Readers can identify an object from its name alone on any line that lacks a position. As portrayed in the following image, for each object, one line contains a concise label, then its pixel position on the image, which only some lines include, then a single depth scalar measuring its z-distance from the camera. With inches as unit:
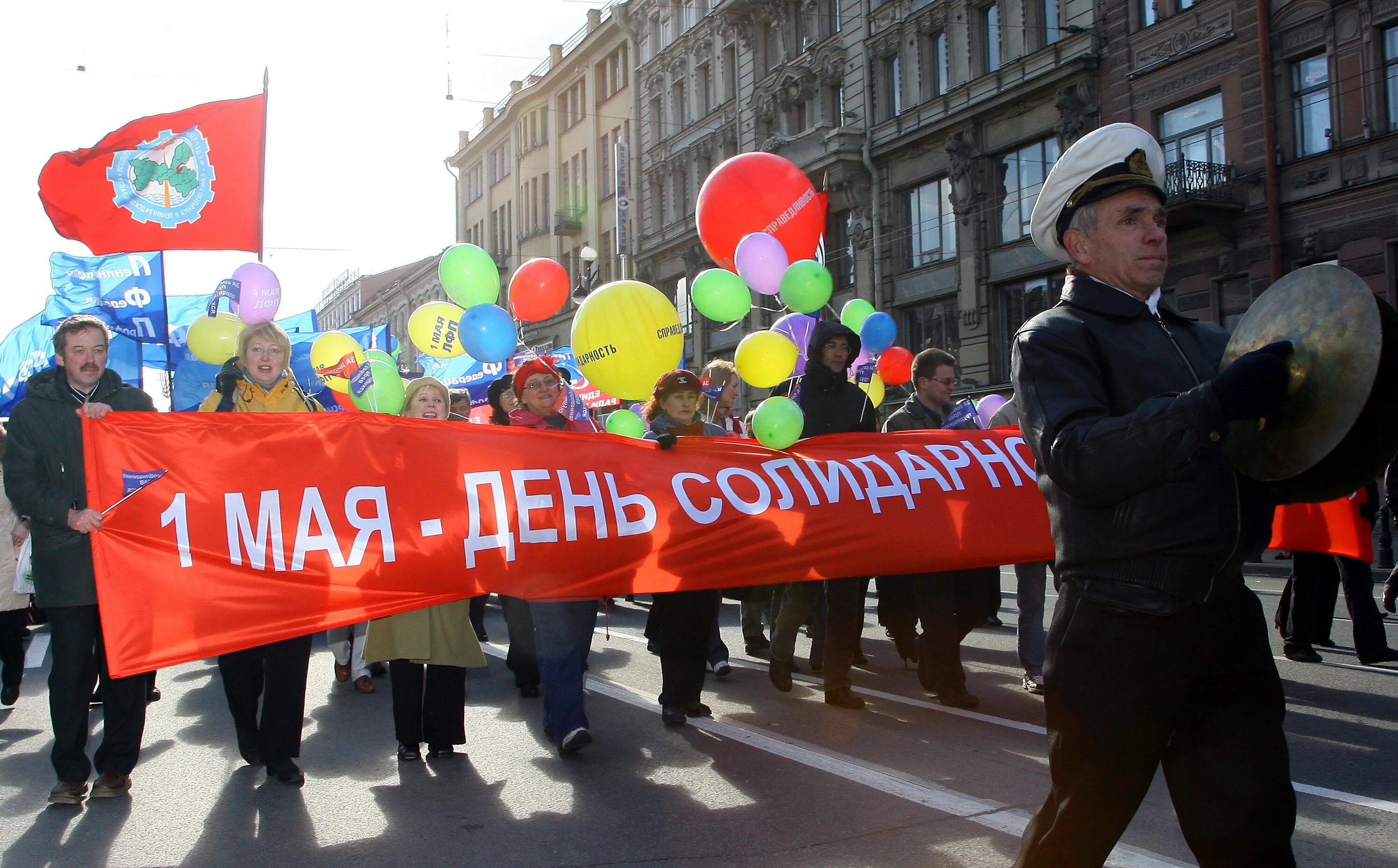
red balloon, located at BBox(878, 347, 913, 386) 438.6
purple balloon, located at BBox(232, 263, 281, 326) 398.6
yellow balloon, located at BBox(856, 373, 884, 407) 441.4
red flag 295.1
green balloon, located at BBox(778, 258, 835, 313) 344.8
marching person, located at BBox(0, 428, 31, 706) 297.4
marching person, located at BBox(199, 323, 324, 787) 200.4
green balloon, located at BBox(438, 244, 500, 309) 394.9
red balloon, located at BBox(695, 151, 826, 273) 370.3
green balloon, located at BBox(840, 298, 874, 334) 415.8
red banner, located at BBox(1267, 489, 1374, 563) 288.5
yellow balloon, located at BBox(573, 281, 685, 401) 326.6
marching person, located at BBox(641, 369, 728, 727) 239.6
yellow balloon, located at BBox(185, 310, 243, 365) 406.0
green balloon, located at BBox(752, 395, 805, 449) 272.7
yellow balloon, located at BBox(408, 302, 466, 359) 463.2
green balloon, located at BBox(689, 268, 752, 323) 360.5
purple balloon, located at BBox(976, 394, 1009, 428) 341.1
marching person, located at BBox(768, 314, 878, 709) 254.4
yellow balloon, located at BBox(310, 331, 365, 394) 439.2
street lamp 793.1
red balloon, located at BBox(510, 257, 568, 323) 416.2
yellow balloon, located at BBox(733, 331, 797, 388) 342.0
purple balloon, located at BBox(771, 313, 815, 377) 390.3
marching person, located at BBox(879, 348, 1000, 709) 251.4
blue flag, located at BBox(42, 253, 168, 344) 336.5
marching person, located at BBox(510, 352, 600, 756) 213.9
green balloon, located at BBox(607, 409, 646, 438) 325.4
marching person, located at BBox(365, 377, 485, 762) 213.6
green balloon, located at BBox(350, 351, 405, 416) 398.3
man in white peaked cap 88.6
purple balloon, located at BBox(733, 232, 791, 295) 351.6
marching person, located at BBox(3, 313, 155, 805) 186.5
